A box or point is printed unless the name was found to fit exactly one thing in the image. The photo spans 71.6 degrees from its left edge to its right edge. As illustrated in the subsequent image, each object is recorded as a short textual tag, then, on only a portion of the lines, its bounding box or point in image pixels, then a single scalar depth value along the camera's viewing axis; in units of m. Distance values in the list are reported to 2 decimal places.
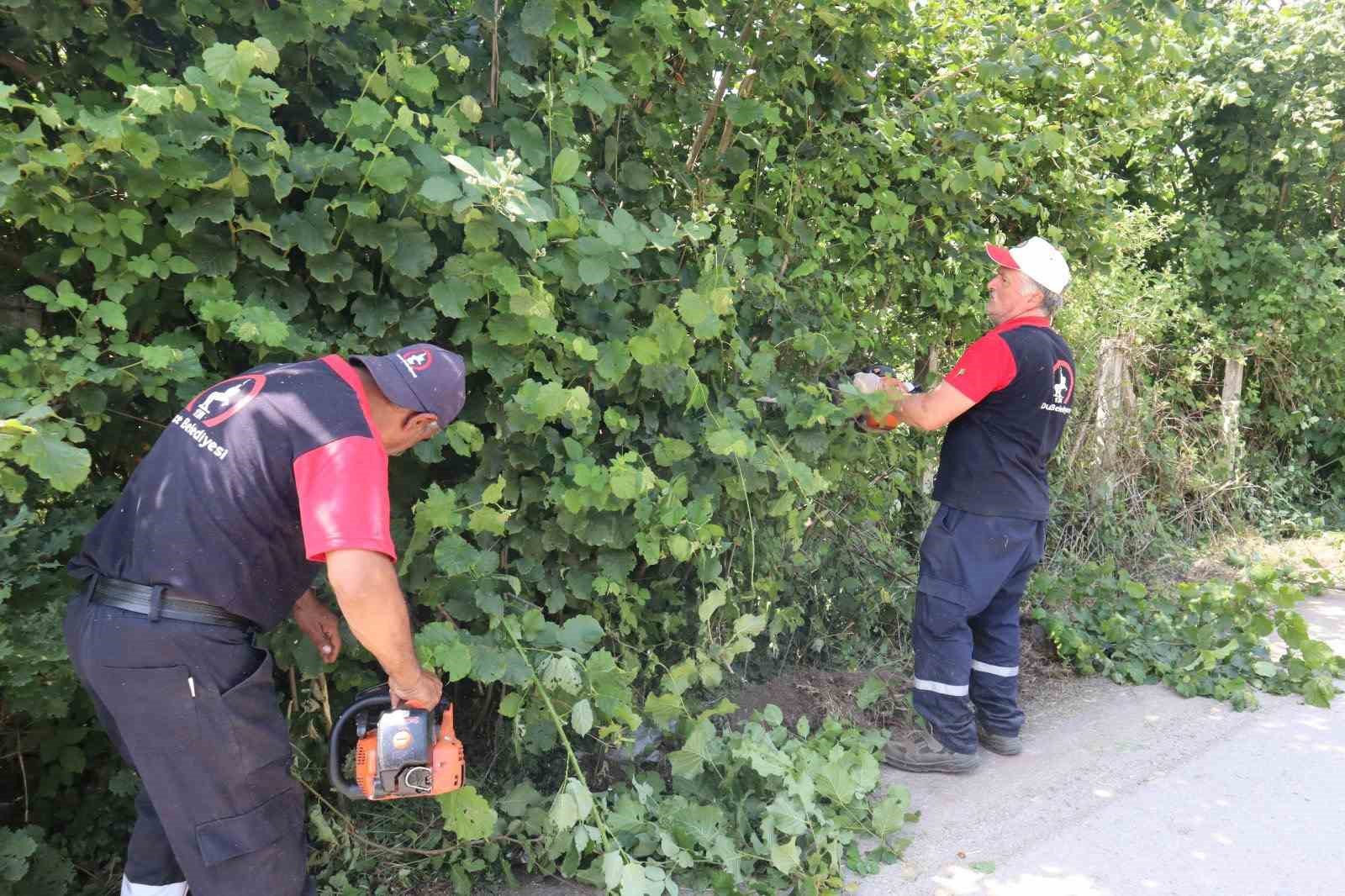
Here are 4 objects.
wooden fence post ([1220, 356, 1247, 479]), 7.73
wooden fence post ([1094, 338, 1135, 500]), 6.89
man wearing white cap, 3.84
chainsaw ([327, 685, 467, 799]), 2.40
